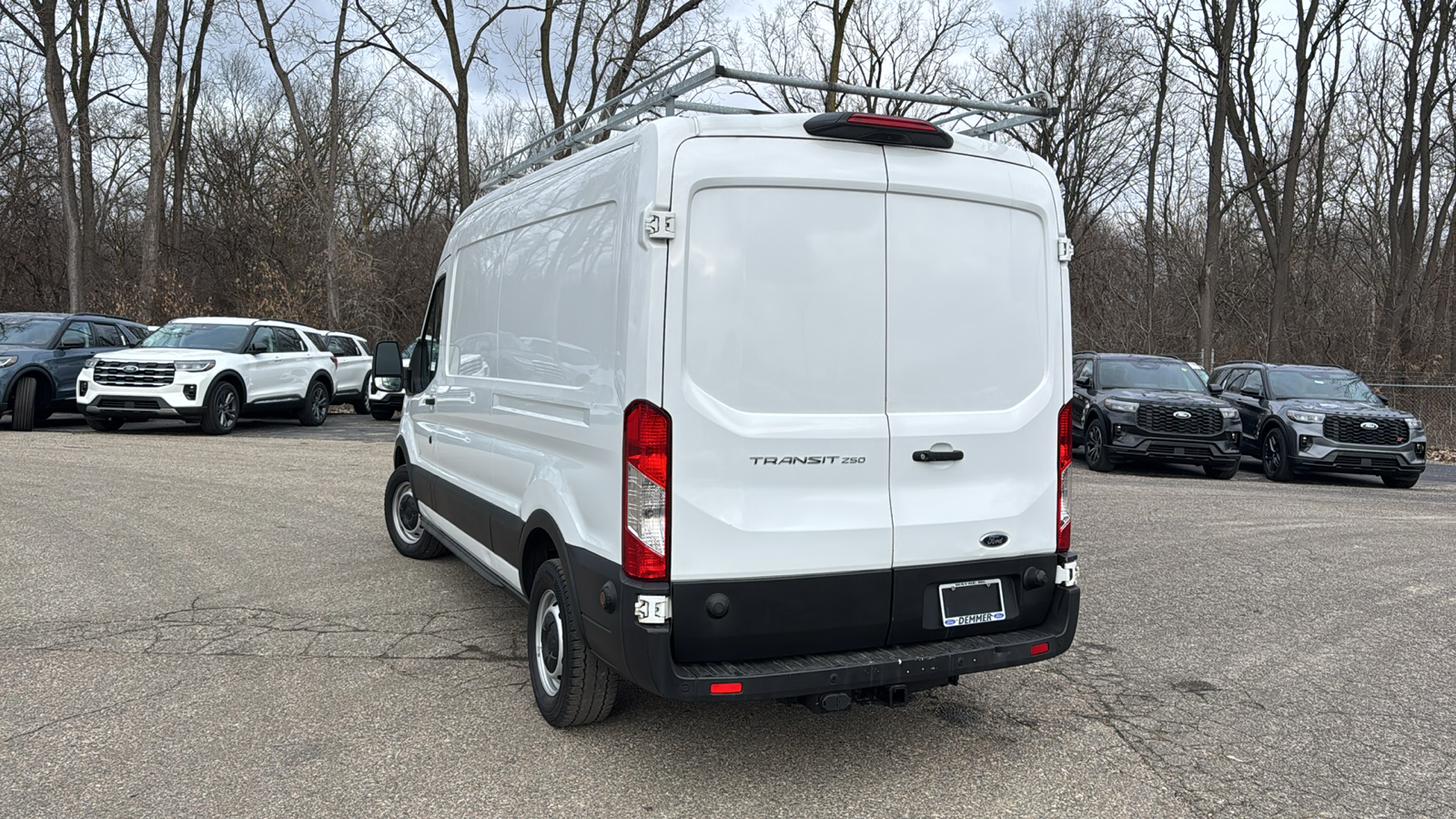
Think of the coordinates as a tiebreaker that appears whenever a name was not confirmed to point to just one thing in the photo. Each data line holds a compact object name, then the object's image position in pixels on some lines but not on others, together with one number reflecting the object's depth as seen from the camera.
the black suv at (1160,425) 14.24
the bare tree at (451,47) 28.50
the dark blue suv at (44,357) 16.59
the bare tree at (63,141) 25.88
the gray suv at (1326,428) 14.02
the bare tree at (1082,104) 34.81
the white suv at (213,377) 15.96
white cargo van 3.69
